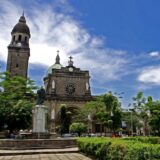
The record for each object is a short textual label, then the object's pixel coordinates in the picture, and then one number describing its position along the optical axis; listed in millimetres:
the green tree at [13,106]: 21323
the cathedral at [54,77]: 38112
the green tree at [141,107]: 30017
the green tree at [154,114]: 28816
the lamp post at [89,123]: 36657
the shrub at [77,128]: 24874
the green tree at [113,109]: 28816
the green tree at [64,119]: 28188
